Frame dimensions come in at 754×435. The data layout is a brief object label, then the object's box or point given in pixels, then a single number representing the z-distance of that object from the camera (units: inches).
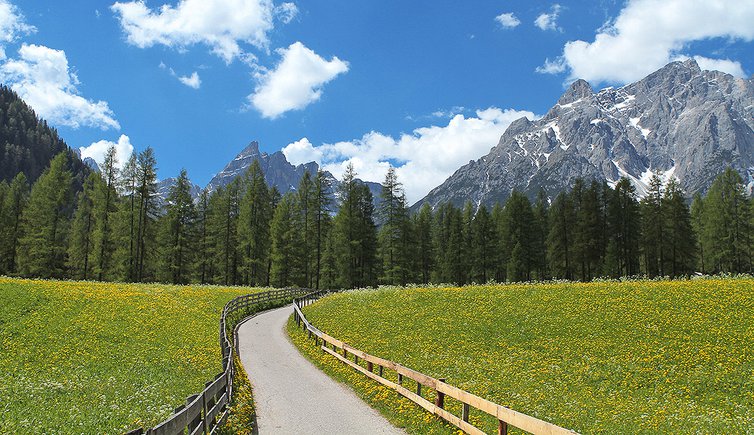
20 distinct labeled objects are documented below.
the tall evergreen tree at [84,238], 2532.0
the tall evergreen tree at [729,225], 2613.2
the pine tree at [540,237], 2923.2
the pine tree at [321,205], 2829.7
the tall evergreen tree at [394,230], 2790.4
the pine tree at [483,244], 3011.8
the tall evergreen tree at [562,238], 2659.9
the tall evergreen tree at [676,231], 2475.4
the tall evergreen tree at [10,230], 2684.5
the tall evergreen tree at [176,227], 2647.6
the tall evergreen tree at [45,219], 2361.0
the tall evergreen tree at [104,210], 2326.5
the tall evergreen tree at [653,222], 2480.3
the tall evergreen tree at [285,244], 2790.4
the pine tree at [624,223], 2610.7
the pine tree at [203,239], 2807.6
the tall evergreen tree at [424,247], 3159.5
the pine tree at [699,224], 2999.5
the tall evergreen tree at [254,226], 2704.2
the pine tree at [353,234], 2672.2
